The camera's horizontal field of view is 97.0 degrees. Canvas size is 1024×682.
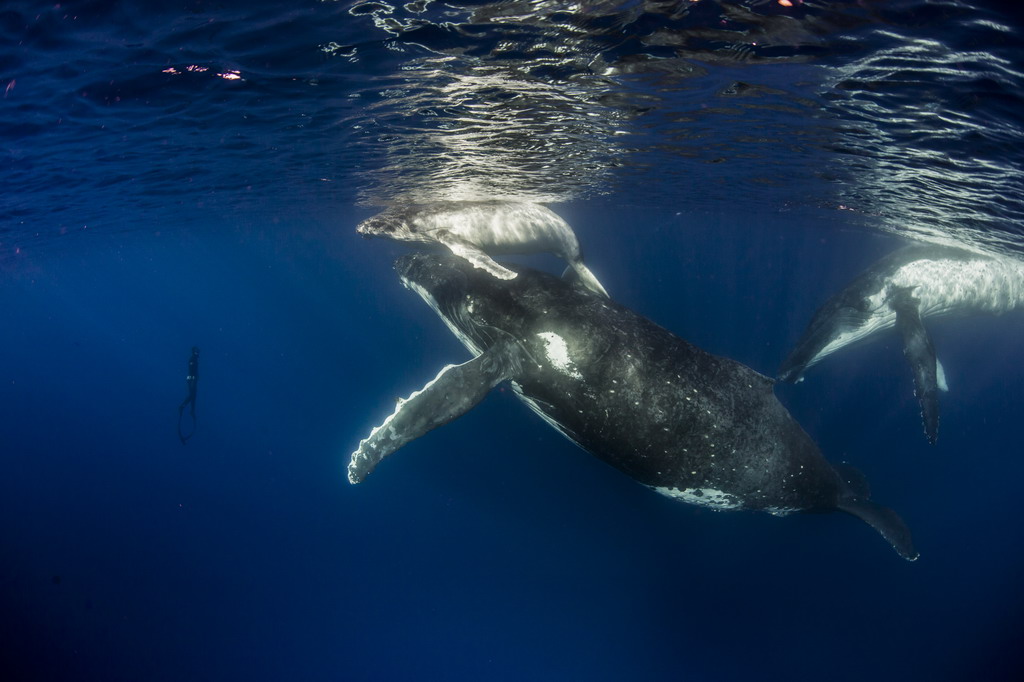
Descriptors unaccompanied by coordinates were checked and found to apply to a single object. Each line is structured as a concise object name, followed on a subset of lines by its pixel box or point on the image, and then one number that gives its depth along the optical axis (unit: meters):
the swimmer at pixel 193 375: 19.16
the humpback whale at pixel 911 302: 9.79
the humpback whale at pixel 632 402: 5.90
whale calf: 9.74
